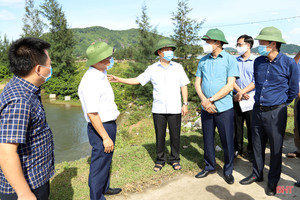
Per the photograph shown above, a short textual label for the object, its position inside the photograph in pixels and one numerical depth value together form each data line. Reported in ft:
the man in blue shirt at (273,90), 10.22
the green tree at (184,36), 36.83
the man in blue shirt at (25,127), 4.88
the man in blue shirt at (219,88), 11.30
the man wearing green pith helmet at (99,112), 8.40
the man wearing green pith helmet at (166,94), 12.42
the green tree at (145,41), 43.21
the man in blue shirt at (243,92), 14.01
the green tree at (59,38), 65.41
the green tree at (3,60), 82.59
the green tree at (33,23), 89.35
